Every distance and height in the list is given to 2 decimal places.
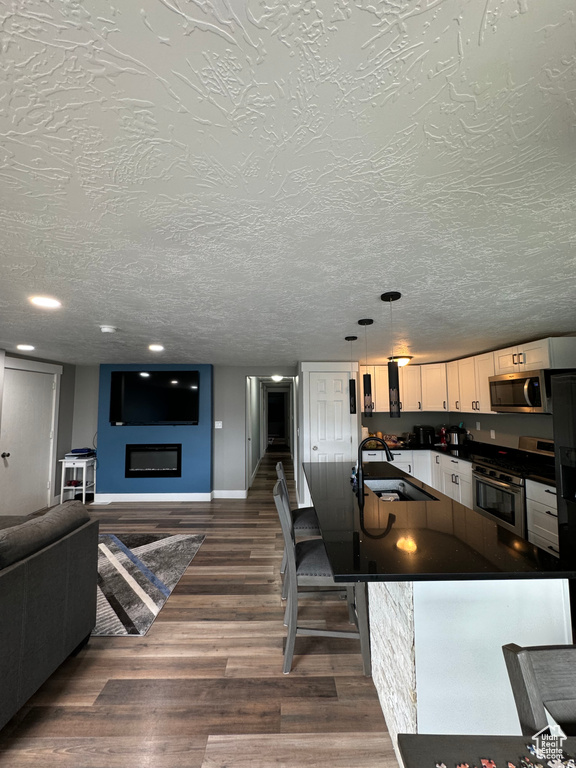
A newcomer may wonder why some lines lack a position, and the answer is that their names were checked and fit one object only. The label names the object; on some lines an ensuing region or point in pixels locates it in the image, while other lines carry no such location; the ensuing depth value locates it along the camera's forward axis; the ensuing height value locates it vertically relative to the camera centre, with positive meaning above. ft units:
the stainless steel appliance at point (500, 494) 11.14 -2.66
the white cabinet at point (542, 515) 9.80 -2.87
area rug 7.99 -4.51
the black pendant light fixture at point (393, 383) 7.26 +0.79
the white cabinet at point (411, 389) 18.15 +1.66
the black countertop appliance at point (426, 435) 18.21 -0.81
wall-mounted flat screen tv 18.24 +1.34
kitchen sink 8.33 -1.87
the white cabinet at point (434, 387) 17.37 +1.68
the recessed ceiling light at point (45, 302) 7.50 +2.75
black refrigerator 8.54 -0.90
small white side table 17.61 -2.76
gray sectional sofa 5.02 -2.96
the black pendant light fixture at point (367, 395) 8.80 +0.66
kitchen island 4.05 -2.47
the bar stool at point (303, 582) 6.38 -3.08
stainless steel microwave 11.00 +0.93
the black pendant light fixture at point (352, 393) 11.20 +0.90
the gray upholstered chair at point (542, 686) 2.47 -1.96
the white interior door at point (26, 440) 14.99 -0.81
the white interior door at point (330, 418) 16.84 +0.14
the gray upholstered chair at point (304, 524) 9.11 -2.77
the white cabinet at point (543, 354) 10.89 +2.16
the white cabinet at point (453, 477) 14.33 -2.58
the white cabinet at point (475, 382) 14.19 +1.67
